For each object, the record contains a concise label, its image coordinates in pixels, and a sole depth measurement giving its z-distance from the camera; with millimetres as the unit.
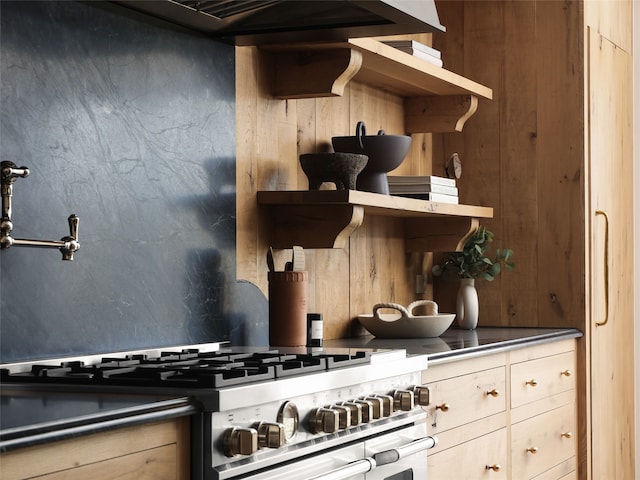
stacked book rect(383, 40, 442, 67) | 3238
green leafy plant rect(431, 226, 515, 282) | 3752
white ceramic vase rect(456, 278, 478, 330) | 3678
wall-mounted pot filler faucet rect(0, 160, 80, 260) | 1942
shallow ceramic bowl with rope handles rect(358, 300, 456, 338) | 3123
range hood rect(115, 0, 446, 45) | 2434
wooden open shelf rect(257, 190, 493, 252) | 2734
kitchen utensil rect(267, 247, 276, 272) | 2698
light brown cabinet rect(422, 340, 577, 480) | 2648
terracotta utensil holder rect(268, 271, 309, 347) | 2639
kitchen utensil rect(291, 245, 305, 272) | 2688
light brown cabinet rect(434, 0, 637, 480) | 3803
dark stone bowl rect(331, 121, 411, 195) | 3016
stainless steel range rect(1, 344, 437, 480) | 1658
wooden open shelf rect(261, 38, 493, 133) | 2844
